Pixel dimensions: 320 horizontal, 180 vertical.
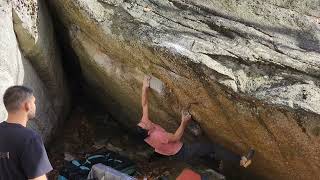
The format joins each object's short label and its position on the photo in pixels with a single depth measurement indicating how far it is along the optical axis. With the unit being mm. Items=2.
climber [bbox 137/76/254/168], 6754
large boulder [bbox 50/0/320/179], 5871
